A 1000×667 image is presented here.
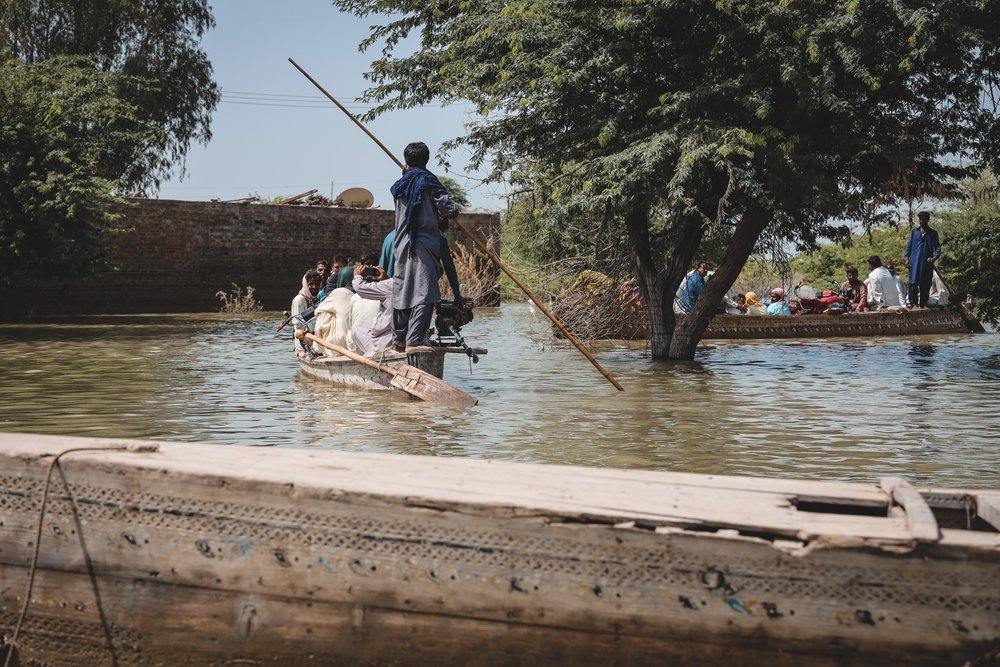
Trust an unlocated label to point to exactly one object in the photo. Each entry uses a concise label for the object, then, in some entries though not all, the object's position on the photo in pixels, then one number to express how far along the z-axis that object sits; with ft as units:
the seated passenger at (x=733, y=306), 70.18
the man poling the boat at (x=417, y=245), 34.30
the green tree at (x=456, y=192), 218.54
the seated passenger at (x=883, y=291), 73.47
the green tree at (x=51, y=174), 75.97
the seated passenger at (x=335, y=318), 40.98
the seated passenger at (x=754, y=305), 75.15
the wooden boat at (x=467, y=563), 11.13
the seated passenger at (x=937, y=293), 73.46
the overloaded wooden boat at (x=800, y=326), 64.85
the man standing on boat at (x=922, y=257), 66.03
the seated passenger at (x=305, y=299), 45.62
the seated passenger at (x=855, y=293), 73.92
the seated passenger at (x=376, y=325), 37.45
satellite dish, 120.88
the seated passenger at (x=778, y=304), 70.95
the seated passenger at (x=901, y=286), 73.82
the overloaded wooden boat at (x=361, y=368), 35.27
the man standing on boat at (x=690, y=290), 65.82
